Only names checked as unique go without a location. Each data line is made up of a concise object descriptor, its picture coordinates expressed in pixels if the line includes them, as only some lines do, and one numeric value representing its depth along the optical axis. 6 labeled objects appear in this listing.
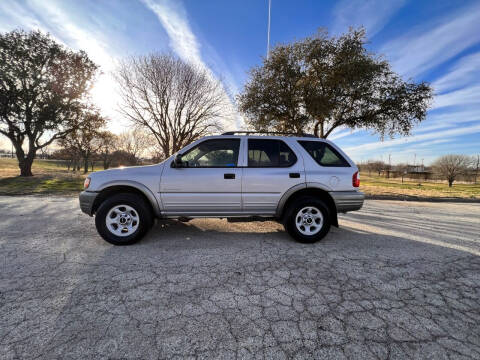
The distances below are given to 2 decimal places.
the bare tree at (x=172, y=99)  14.49
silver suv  3.37
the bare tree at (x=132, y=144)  32.74
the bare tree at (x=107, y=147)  31.26
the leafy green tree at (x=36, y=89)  13.42
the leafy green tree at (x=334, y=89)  10.25
